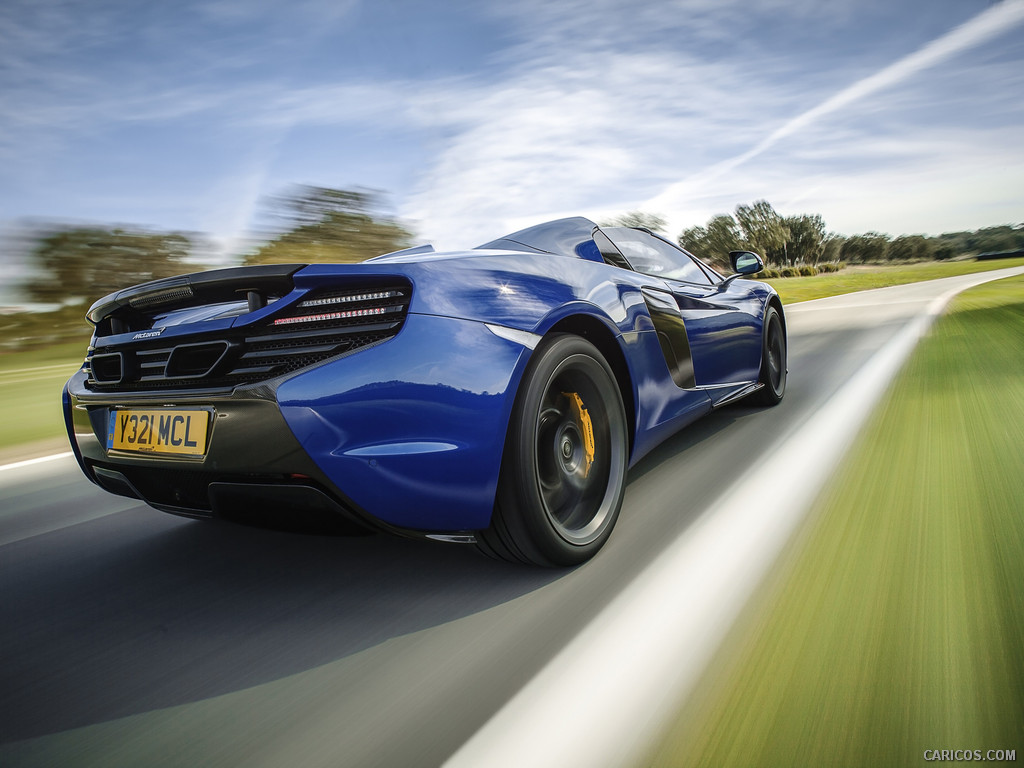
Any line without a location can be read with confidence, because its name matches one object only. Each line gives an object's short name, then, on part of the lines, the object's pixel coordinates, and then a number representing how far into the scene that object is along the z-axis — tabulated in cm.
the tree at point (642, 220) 4668
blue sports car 179
